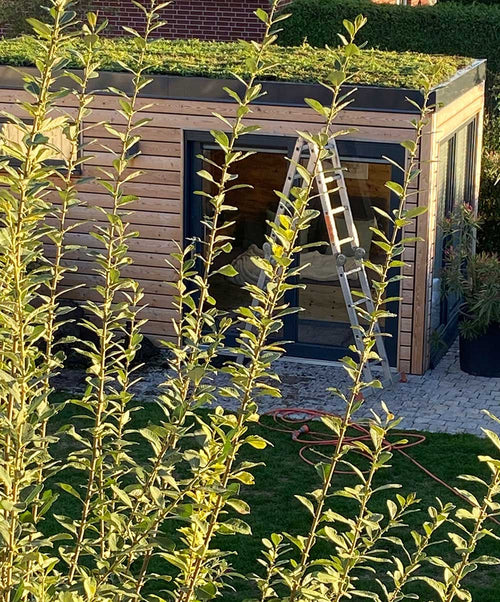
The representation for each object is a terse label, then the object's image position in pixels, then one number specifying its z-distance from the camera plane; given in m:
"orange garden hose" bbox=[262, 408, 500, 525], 8.74
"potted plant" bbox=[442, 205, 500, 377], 10.46
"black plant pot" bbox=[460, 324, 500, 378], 10.59
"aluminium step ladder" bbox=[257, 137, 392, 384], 9.84
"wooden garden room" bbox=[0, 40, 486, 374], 10.13
